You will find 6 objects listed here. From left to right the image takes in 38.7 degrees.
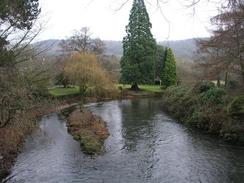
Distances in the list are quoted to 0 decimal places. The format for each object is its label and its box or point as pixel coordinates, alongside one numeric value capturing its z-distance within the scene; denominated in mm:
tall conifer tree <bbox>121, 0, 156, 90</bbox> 52031
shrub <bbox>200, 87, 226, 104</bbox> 26647
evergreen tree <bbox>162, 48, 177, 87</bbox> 55719
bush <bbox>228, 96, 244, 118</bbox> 22625
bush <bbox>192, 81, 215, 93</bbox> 30309
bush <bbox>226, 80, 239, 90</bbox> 27203
